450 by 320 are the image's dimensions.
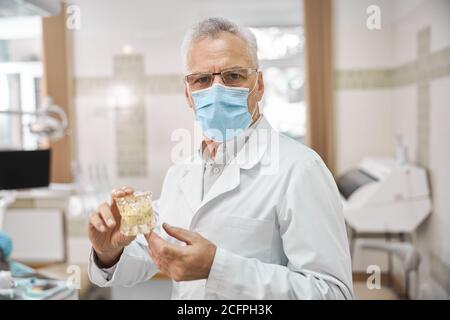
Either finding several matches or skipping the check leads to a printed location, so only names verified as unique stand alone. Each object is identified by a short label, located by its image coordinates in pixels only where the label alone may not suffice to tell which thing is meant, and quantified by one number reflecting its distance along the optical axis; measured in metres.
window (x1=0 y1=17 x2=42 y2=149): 2.21
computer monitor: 1.88
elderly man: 0.88
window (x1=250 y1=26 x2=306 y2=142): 1.73
